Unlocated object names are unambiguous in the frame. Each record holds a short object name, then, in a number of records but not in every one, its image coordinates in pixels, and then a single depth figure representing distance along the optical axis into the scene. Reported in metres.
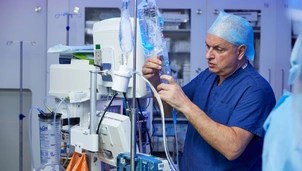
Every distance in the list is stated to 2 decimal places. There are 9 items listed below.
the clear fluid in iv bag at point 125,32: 1.45
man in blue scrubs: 1.47
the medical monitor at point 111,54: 1.56
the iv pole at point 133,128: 1.35
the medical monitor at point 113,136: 1.51
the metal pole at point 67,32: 3.25
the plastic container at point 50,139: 1.88
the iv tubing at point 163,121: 1.39
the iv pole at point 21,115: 3.33
